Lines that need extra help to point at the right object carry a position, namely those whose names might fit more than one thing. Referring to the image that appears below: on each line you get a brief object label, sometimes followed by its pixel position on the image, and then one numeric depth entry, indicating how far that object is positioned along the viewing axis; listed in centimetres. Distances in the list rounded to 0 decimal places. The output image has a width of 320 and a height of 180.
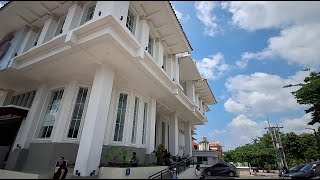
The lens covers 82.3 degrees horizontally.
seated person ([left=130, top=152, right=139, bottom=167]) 999
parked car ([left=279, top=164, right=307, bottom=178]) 1255
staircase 1075
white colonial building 912
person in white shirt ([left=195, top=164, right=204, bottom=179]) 1368
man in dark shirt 780
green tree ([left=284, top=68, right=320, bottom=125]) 1819
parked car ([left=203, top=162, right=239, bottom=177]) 1628
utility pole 3002
